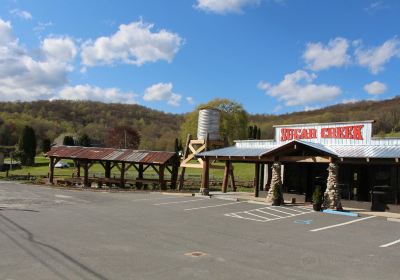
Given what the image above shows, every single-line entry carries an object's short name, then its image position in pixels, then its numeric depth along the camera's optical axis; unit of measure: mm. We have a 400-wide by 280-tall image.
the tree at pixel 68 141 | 87188
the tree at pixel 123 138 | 97188
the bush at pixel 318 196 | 20203
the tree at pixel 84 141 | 93375
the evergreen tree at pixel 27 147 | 77438
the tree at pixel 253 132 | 81938
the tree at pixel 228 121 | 72875
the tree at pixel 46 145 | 93100
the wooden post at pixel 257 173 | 26312
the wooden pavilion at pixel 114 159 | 33688
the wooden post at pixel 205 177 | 27625
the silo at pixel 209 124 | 30875
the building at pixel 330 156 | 20828
